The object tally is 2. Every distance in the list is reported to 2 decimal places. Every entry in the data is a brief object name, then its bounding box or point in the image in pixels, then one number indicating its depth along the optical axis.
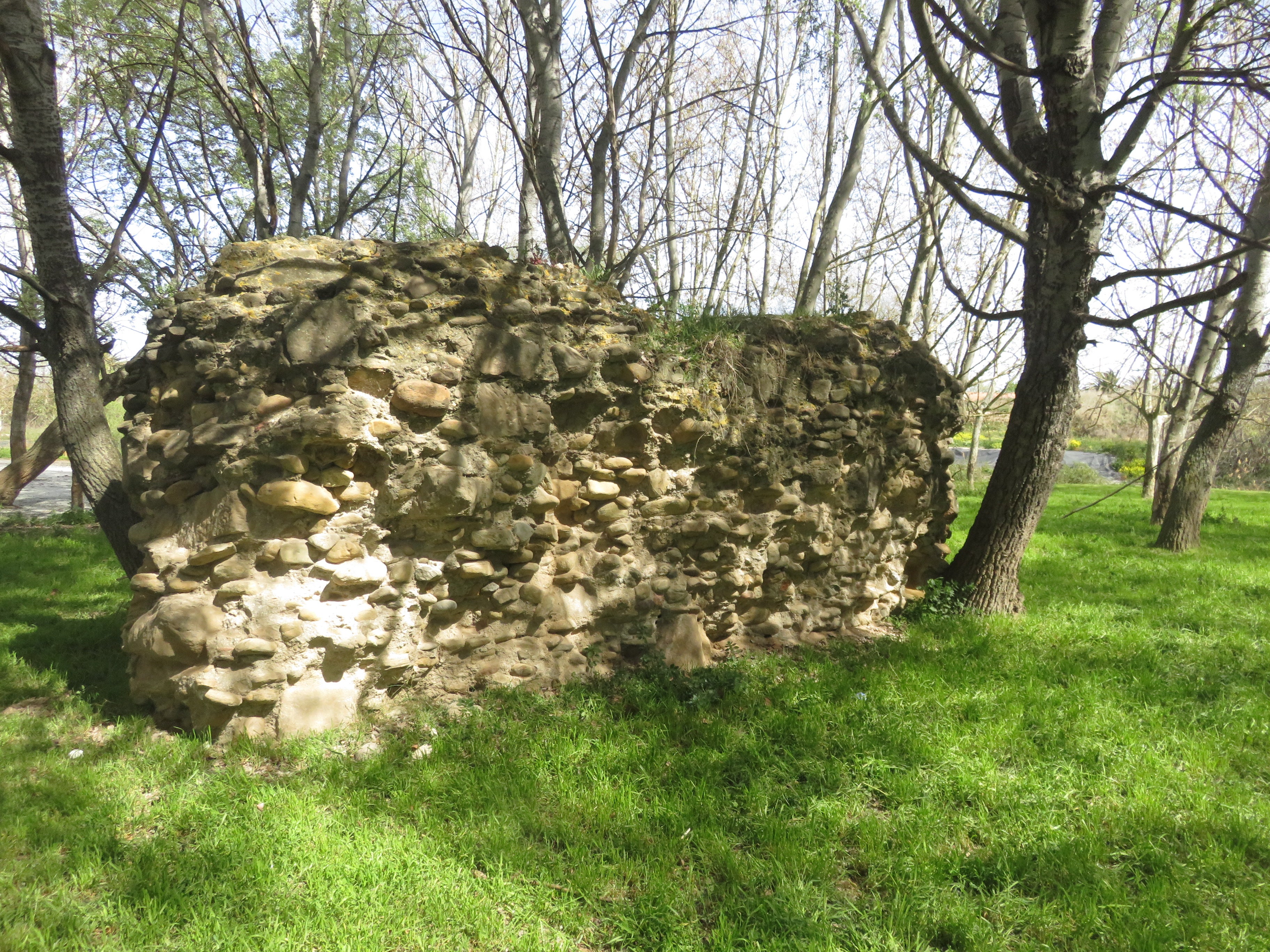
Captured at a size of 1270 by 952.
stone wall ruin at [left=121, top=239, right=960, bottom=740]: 3.04
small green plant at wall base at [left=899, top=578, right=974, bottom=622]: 5.30
